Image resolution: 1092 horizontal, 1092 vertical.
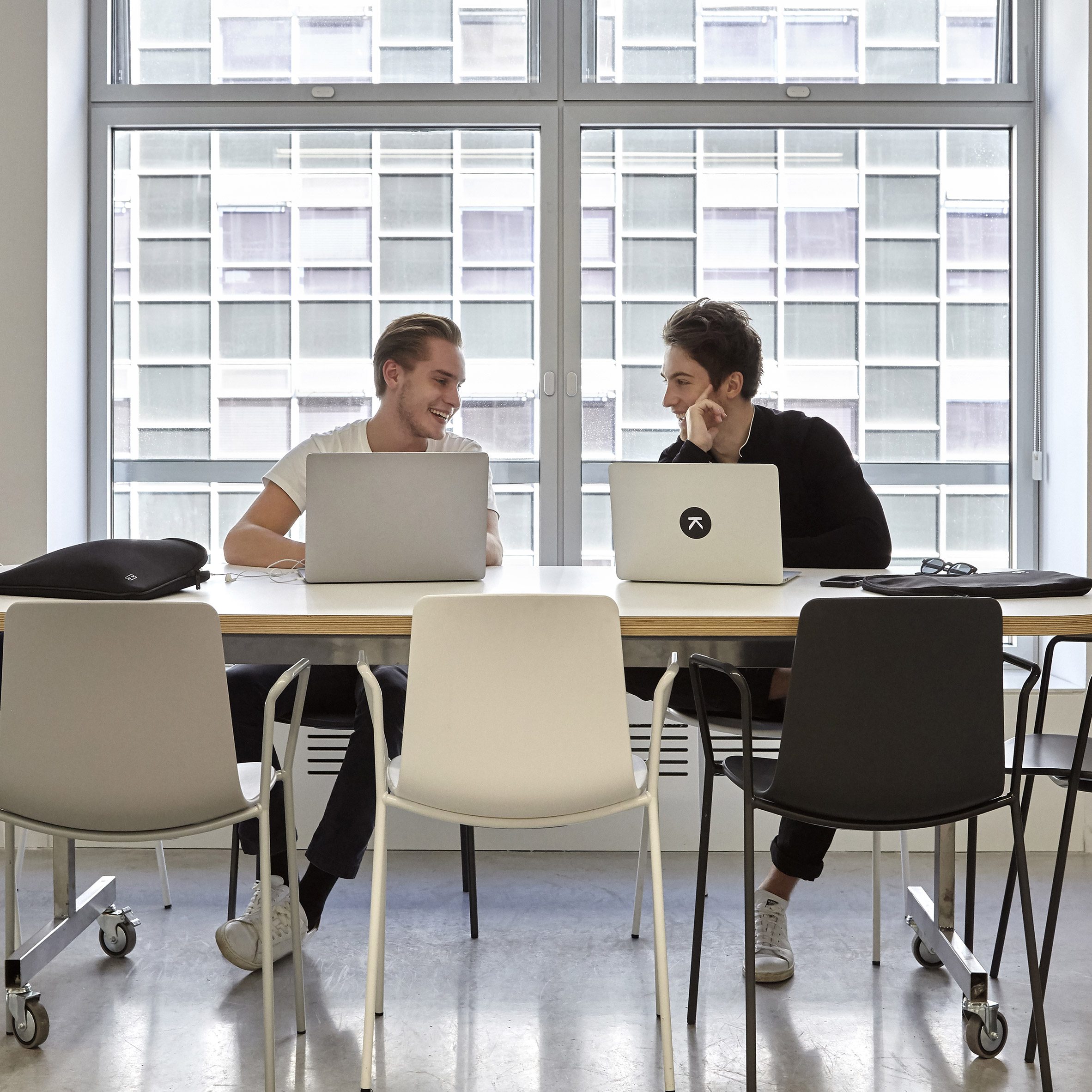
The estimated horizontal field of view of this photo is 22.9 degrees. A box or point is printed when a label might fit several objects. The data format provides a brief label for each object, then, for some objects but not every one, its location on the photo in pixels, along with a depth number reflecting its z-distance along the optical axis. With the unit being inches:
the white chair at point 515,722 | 162.4
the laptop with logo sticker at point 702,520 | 181.6
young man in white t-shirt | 184.1
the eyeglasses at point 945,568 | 180.4
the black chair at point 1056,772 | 170.3
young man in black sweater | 199.7
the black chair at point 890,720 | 162.5
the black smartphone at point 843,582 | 181.4
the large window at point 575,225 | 229.0
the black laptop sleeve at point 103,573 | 171.9
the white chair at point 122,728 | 162.4
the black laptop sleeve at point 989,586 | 172.7
